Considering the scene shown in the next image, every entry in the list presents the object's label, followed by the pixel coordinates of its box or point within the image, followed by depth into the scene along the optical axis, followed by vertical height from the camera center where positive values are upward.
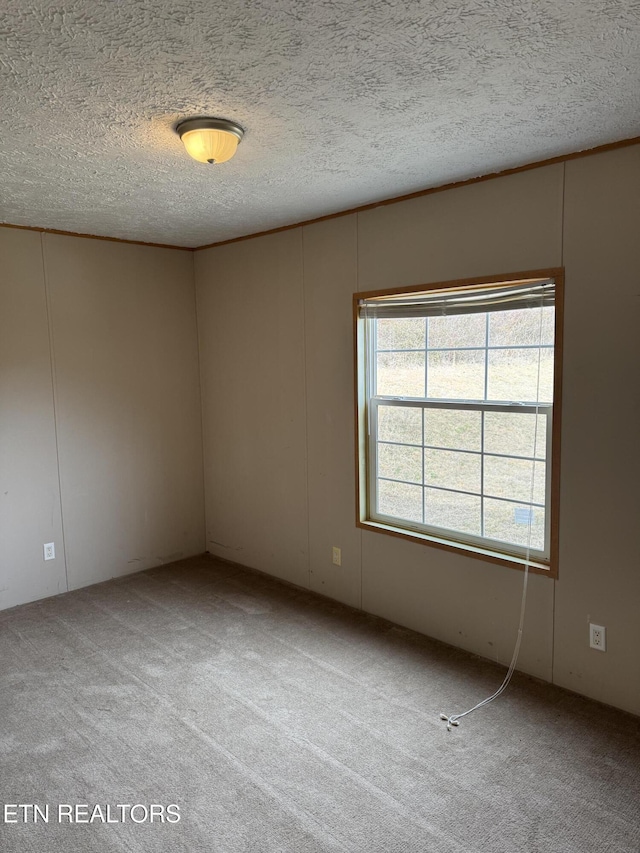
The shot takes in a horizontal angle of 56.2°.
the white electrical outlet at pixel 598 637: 2.68 -1.22
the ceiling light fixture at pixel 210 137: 2.12 +0.84
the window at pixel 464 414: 2.88 -0.25
